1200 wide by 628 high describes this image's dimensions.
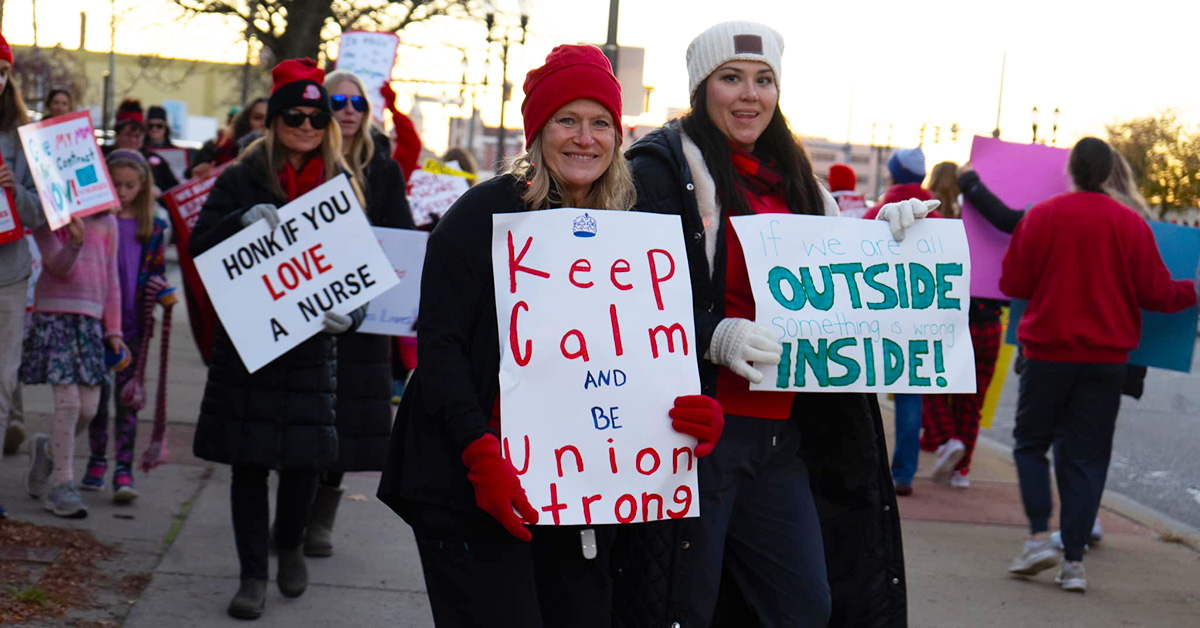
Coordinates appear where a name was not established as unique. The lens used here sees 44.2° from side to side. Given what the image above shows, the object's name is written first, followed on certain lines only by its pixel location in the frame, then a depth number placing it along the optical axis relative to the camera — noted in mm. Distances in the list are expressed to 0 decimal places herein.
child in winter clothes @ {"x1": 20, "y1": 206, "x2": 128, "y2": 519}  6105
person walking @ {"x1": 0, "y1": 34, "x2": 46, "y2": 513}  5551
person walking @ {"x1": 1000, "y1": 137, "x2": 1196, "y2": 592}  5875
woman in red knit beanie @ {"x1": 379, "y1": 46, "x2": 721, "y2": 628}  2936
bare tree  20500
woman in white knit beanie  3412
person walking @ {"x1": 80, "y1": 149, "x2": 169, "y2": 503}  6570
